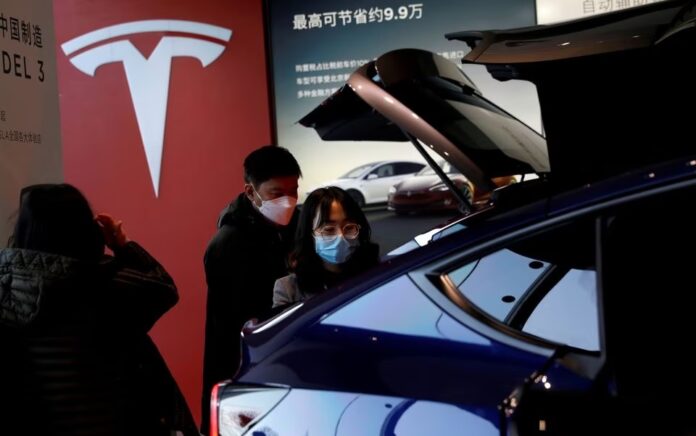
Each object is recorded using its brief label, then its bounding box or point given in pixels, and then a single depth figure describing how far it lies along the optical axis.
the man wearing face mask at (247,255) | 3.08
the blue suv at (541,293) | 1.60
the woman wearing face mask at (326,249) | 2.80
